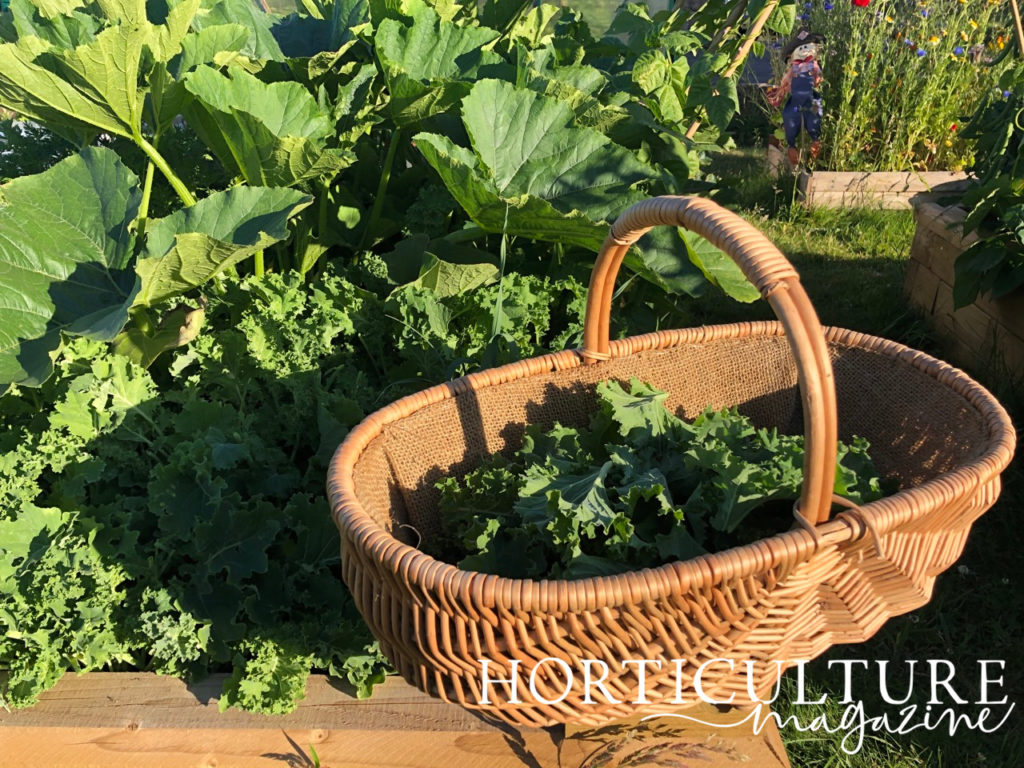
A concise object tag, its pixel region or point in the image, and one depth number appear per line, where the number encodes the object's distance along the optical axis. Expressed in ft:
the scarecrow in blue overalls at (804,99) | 15.44
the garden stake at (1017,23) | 9.55
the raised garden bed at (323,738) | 5.38
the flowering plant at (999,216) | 9.00
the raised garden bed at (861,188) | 14.76
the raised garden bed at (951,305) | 9.41
